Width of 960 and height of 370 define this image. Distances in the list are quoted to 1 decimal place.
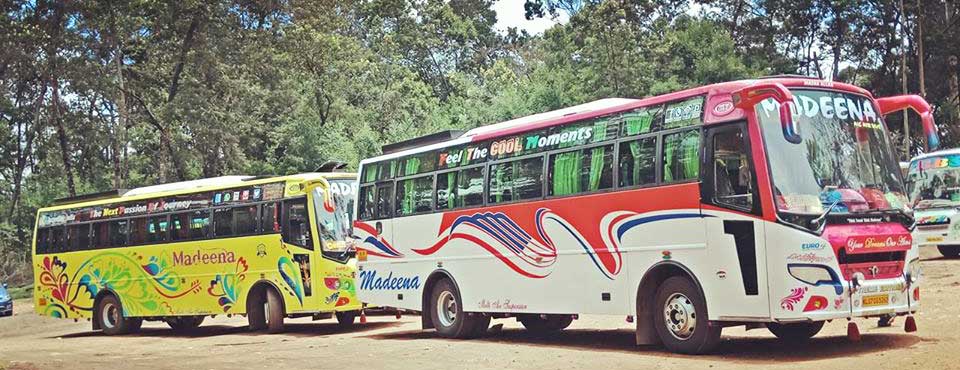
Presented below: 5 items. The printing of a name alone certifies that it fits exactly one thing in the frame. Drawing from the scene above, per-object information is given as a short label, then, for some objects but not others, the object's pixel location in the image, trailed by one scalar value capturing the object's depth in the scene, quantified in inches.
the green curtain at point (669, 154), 536.1
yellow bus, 845.8
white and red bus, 485.7
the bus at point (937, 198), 1082.7
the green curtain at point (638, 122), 558.3
